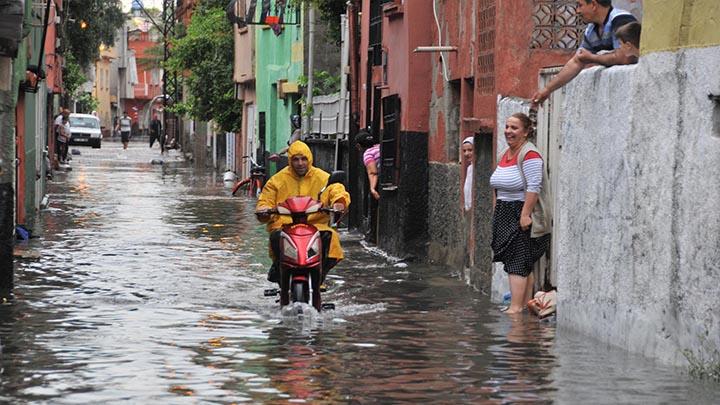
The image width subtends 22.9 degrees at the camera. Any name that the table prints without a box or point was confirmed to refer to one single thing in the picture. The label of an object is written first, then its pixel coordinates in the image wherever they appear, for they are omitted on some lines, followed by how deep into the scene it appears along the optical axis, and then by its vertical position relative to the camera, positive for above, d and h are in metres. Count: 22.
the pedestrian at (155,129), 87.89 -3.35
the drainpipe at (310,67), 33.06 -0.05
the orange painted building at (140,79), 148.88 -1.51
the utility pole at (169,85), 78.06 -1.11
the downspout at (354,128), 26.73 -0.96
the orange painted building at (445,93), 15.34 -0.31
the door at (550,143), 14.05 -0.61
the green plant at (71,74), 60.20 -0.47
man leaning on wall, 12.45 +0.25
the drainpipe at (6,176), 15.76 -1.03
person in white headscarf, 17.50 -0.98
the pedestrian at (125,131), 82.81 -3.25
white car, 78.94 -3.07
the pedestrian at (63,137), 51.91 -2.26
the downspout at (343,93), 28.59 -0.46
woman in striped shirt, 13.87 -1.17
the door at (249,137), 46.67 -1.97
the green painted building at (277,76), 37.56 -0.28
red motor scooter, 13.73 -1.45
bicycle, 37.28 -2.50
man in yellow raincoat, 14.09 -1.03
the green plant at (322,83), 34.21 -0.37
